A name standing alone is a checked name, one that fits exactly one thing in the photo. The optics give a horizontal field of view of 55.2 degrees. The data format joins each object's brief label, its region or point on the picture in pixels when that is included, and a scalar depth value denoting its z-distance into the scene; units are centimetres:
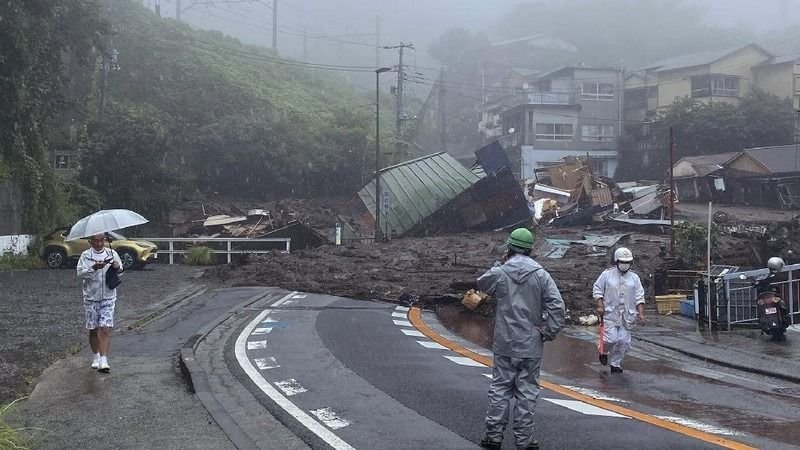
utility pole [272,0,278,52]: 8036
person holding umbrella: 866
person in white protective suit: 957
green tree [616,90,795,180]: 5275
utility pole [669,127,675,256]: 2153
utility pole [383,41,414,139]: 4897
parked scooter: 1216
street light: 3678
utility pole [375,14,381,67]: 8679
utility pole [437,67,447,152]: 5981
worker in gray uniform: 567
